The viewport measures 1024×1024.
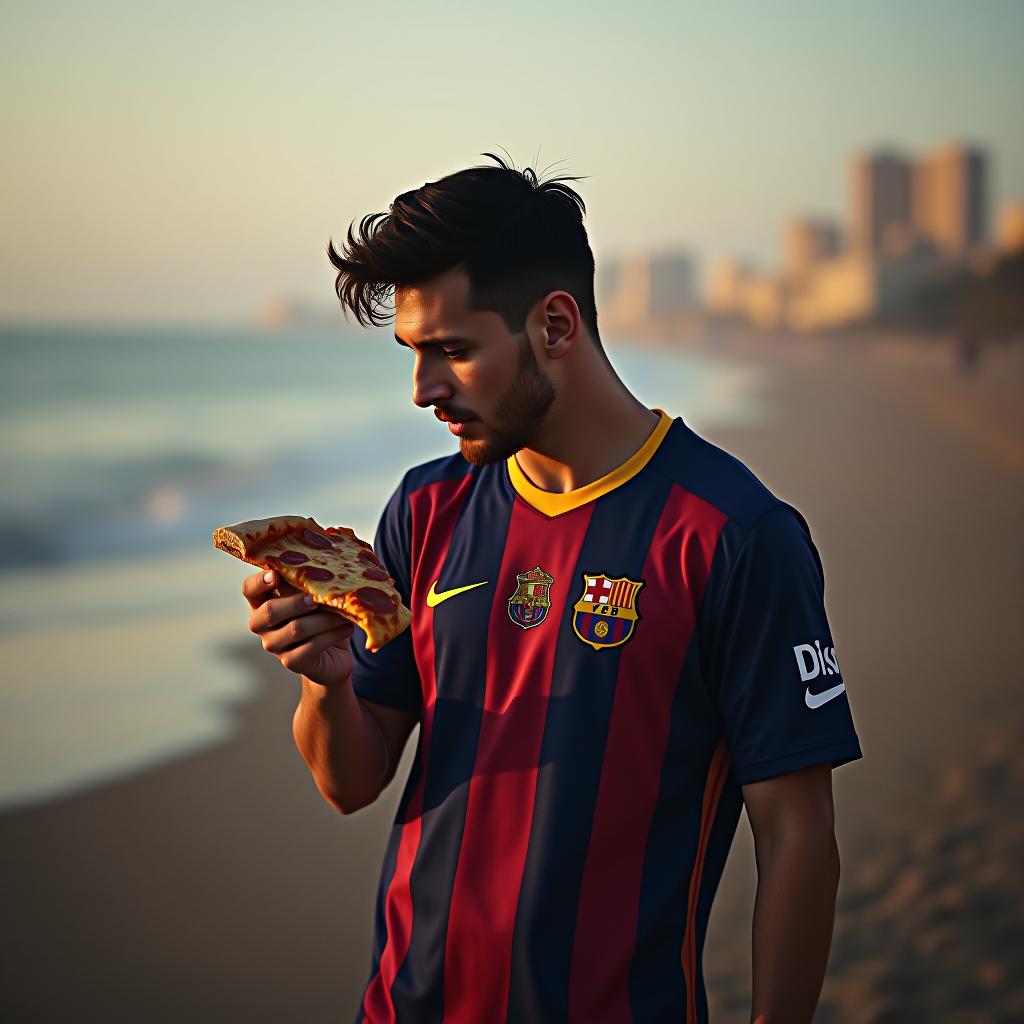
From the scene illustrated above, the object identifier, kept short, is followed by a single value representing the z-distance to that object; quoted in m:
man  2.22
